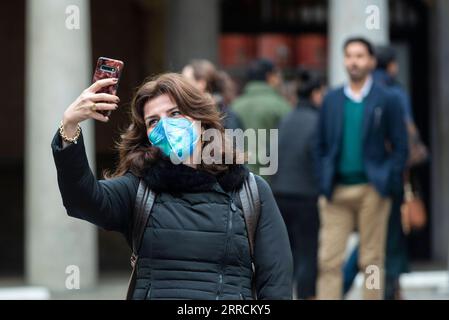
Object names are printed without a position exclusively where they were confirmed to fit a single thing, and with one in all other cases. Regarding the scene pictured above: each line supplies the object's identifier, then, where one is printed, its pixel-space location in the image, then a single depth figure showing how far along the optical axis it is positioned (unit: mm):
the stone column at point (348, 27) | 21629
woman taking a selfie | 7020
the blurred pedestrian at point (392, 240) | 15497
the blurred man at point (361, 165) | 15135
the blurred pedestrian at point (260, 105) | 17588
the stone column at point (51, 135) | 21114
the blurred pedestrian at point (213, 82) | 15846
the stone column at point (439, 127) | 26716
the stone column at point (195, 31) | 26103
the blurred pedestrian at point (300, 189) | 16542
